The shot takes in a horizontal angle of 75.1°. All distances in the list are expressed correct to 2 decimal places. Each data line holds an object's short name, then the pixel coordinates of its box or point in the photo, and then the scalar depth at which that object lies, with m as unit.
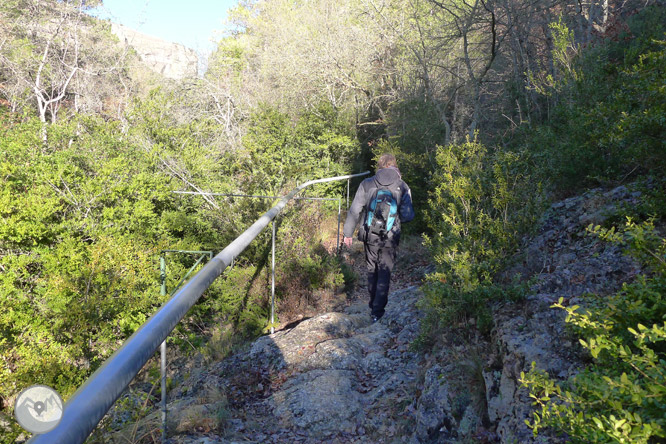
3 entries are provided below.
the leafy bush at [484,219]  4.11
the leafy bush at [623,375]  1.39
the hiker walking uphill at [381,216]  5.36
